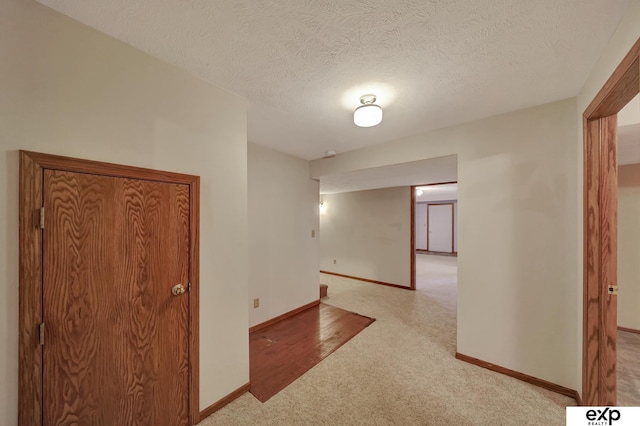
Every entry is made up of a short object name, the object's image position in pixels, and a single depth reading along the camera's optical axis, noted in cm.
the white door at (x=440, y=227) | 923
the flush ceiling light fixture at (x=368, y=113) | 175
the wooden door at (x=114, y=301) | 108
